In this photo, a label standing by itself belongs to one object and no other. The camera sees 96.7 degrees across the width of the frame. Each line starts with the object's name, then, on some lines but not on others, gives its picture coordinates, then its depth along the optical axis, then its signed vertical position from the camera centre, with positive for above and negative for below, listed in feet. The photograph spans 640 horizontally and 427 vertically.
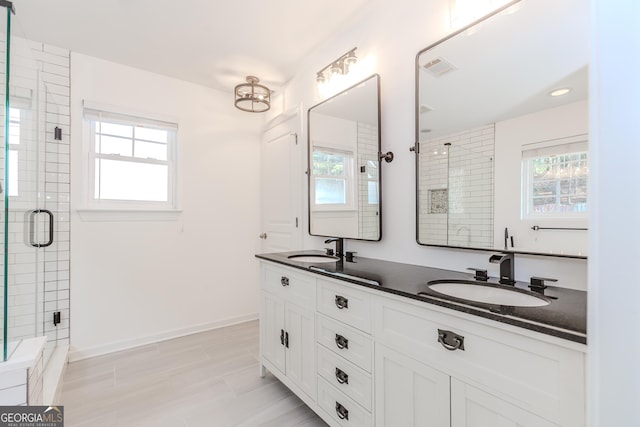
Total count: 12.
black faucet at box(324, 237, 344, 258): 7.14 -0.82
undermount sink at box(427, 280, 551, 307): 3.63 -1.10
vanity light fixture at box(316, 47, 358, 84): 7.09 +3.88
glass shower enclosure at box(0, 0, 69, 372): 4.82 +0.36
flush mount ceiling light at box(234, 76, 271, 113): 9.24 +4.02
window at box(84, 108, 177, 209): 8.50 +1.64
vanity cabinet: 2.55 -1.78
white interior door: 9.27 +0.97
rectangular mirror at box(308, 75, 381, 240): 6.50 +1.29
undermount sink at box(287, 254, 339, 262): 7.32 -1.16
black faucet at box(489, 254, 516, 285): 4.05 -0.75
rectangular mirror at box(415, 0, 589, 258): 3.61 +1.25
